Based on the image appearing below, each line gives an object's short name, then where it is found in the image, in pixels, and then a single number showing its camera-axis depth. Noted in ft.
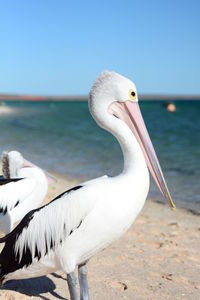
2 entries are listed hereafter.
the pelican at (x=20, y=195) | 13.23
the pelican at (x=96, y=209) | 8.50
